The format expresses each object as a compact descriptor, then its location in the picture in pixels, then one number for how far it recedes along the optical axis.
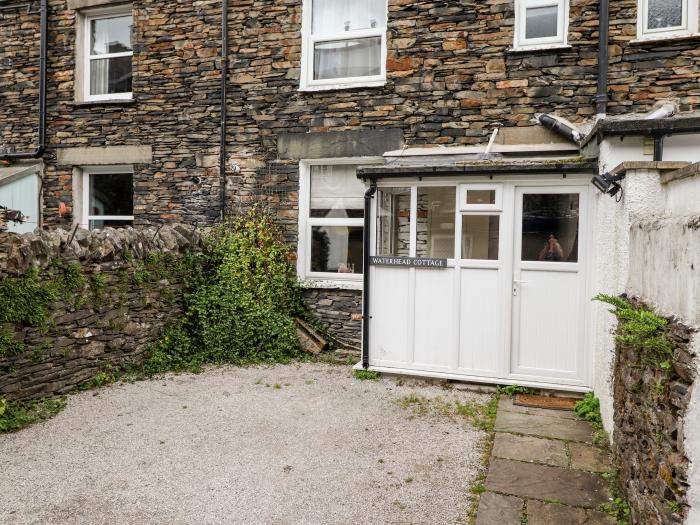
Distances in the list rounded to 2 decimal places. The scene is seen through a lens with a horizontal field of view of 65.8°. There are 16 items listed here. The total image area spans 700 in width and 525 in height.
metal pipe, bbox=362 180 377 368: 6.33
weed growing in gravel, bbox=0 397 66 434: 4.67
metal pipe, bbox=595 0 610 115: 6.51
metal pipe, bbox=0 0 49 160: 9.03
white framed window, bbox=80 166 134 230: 9.12
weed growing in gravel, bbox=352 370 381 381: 6.32
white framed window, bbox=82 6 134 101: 9.03
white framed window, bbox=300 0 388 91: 7.67
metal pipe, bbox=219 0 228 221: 8.10
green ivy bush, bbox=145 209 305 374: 7.07
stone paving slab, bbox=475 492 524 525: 3.27
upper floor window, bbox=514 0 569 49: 6.83
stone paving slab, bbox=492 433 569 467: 4.16
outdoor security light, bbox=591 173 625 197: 4.16
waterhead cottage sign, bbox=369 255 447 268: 6.04
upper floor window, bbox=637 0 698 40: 6.41
